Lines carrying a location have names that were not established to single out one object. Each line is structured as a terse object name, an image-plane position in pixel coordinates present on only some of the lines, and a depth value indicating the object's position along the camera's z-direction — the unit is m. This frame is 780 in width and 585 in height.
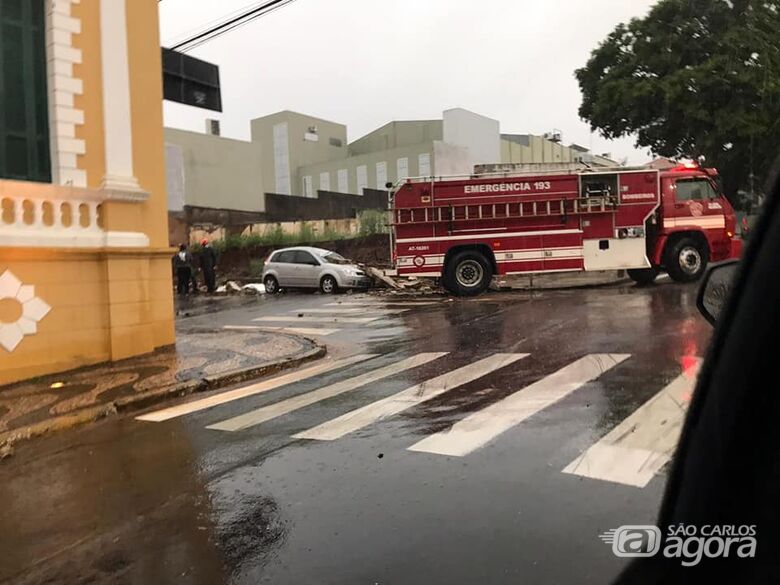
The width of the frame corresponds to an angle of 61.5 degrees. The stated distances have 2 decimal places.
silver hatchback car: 21.12
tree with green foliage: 23.41
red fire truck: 16.88
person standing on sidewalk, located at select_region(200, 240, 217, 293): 24.86
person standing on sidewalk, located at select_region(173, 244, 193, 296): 25.12
